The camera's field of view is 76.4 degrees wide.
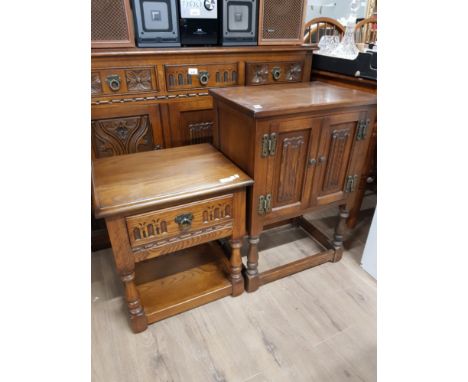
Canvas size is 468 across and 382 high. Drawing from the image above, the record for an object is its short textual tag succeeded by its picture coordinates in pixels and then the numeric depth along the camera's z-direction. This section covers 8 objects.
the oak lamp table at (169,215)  1.00
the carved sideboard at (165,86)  1.32
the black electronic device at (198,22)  1.36
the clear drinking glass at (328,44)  1.86
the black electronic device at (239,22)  1.42
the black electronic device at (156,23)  1.29
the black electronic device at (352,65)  1.48
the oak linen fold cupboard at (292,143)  1.08
